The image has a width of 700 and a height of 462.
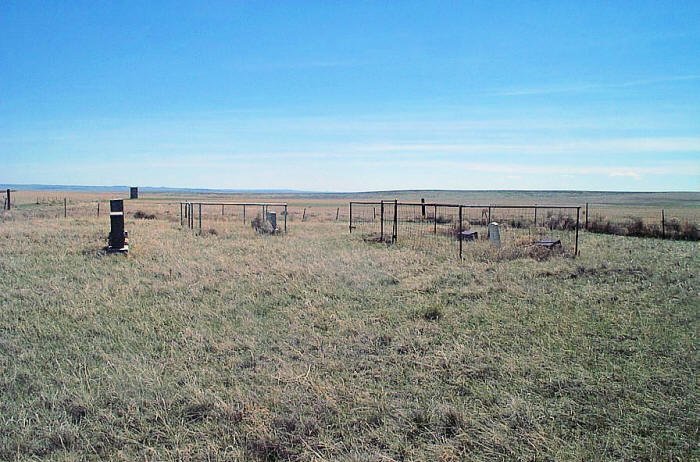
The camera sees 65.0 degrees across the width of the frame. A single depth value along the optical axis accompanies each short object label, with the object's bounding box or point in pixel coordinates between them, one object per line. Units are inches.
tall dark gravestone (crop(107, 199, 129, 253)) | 605.0
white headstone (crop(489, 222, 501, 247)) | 707.2
